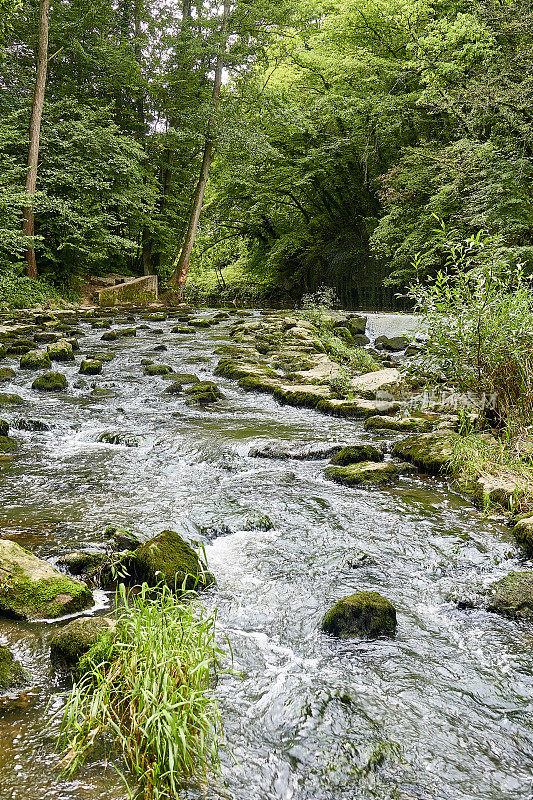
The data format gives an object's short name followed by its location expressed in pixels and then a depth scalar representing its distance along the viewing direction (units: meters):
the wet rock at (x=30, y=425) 6.99
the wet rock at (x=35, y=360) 10.50
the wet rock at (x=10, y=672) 2.51
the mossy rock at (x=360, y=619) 3.19
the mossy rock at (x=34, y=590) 3.05
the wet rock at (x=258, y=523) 4.57
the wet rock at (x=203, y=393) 8.70
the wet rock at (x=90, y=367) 10.26
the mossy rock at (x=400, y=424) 7.16
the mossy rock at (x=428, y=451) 5.75
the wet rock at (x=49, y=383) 9.02
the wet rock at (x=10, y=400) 8.00
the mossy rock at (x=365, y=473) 5.52
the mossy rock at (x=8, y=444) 6.08
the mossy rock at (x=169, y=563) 3.40
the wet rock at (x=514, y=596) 3.36
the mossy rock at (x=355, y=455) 5.95
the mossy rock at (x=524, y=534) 4.07
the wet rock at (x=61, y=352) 11.15
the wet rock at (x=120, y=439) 6.69
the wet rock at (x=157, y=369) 10.41
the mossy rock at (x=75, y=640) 2.61
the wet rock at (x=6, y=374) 9.46
